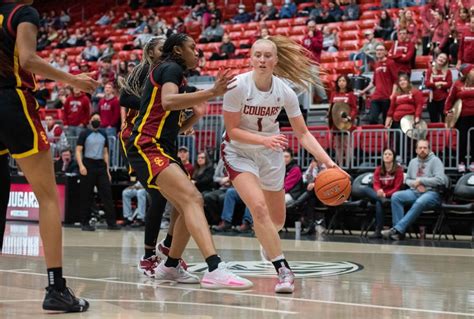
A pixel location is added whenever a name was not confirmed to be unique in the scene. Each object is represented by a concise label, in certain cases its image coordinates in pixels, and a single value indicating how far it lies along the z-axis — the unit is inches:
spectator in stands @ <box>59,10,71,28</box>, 1190.3
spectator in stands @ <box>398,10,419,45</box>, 638.0
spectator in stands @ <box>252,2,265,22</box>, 947.8
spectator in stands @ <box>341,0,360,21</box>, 823.7
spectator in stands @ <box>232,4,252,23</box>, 954.1
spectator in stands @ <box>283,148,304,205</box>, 561.9
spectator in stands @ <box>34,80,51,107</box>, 860.6
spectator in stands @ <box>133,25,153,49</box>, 975.0
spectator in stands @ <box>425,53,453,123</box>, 567.5
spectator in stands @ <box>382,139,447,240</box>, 506.0
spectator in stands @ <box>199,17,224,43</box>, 924.0
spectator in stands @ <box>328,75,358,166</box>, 580.4
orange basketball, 283.3
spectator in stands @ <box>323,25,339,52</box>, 776.3
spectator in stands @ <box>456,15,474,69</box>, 564.0
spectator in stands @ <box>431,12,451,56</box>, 614.9
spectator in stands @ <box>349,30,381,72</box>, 689.6
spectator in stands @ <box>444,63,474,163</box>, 533.3
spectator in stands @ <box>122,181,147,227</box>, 638.5
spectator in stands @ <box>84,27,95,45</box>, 1085.8
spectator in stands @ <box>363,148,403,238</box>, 525.0
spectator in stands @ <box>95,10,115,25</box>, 1140.5
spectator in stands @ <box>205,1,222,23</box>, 953.5
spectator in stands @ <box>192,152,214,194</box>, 604.4
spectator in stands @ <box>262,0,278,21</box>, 917.8
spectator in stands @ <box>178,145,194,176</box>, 599.8
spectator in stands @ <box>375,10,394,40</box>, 719.7
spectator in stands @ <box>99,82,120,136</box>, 700.0
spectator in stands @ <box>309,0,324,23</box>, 827.4
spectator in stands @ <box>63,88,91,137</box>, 722.2
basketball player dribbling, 260.2
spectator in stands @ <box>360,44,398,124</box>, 600.1
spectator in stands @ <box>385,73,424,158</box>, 560.7
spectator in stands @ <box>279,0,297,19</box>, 899.4
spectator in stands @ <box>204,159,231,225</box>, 597.0
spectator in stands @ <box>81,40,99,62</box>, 993.5
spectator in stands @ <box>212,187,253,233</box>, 577.6
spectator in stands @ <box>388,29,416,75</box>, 605.3
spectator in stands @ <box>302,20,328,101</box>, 713.6
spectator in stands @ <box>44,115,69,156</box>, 705.0
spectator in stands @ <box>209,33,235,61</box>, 839.7
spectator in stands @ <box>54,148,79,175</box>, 670.2
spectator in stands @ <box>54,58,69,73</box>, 965.2
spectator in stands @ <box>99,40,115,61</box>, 931.3
